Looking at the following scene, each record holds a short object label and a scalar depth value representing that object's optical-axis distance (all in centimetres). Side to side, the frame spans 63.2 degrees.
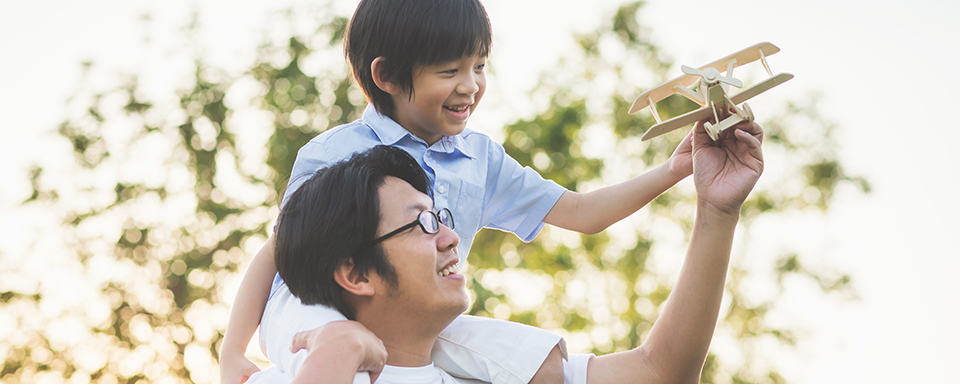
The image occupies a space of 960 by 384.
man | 199
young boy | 221
